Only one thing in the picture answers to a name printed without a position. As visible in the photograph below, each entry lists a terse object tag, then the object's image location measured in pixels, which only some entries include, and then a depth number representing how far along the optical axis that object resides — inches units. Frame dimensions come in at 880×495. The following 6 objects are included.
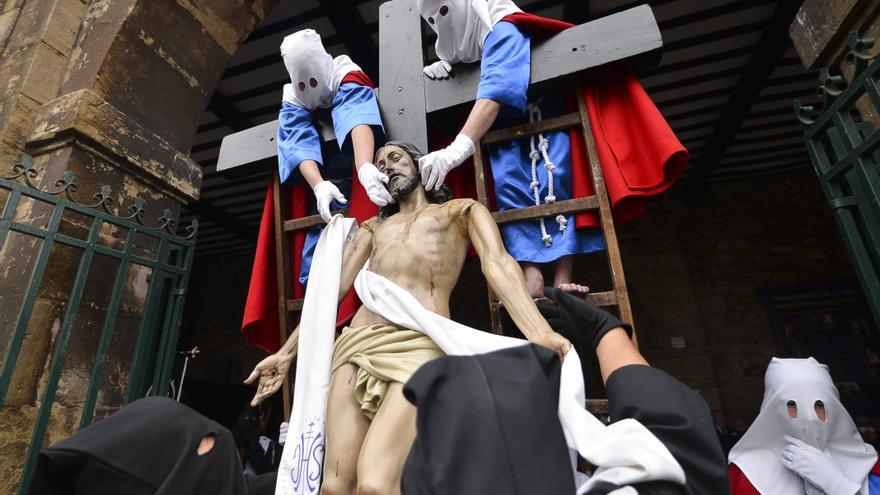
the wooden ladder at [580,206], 64.7
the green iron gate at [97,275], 69.8
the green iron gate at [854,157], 59.4
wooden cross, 72.2
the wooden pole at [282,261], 82.8
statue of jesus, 49.2
